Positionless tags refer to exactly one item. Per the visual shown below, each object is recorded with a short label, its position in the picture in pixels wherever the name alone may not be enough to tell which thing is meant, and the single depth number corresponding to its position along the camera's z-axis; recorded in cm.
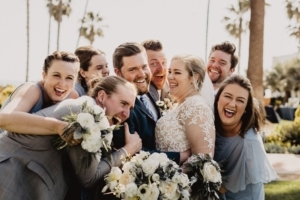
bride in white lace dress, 421
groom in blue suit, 445
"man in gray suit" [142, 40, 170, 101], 568
